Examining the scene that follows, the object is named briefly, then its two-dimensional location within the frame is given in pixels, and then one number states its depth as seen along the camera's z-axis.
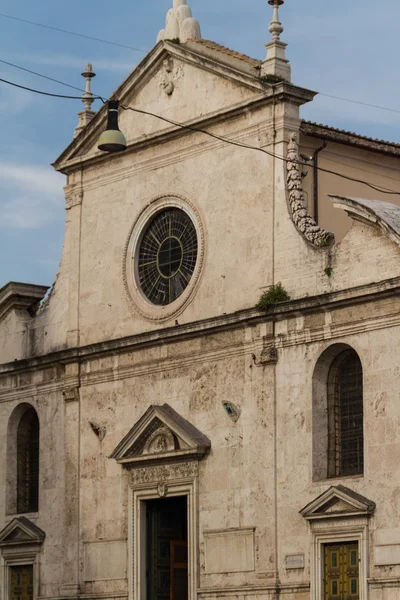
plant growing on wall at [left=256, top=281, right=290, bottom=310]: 29.64
